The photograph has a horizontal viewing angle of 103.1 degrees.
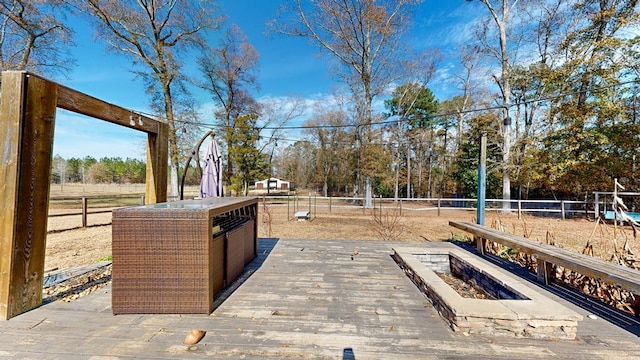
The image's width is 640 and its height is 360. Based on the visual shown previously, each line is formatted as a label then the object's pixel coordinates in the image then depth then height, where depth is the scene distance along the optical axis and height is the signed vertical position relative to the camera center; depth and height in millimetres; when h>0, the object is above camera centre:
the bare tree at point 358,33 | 12641 +7874
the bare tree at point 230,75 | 15812 +7030
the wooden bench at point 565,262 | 2184 -812
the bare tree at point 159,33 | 11188 +7037
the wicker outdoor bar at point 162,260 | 2164 -669
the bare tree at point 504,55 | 11906 +6262
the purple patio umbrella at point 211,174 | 3822 +133
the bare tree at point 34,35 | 9398 +5807
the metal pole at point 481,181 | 5152 +41
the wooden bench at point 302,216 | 9930 -1301
